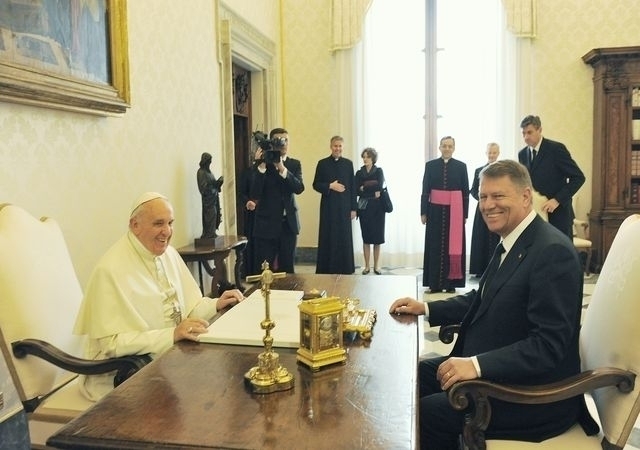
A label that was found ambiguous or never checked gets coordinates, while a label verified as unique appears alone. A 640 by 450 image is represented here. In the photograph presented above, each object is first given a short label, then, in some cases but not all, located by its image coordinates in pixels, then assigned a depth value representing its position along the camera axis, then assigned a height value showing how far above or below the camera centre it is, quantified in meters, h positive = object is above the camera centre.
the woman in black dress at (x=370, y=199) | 6.45 -0.19
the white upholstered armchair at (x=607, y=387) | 1.65 -0.58
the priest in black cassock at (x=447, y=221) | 5.79 -0.39
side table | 4.16 -0.50
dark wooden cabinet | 6.47 +0.42
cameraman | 5.21 -0.19
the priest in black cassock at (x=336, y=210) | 6.24 -0.29
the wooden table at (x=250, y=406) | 1.21 -0.51
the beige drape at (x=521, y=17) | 6.97 +1.90
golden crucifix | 1.45 -0.47
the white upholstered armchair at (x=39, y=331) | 2.01 -0.52
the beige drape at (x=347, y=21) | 7.30 +1.97
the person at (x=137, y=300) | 2.01 -0.42
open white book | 1.82 -0.46
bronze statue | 4.43 -0.08
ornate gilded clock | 1.58 -0.40
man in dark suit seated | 1.72 -0.44
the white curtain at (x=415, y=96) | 7.18 +1.04
